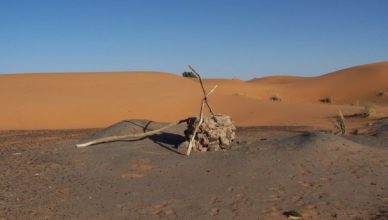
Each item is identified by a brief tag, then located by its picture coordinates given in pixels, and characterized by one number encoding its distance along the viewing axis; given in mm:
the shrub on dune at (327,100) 37497
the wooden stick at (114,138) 11166
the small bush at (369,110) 19531
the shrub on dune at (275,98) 36056
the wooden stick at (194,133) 10117
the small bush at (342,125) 13984
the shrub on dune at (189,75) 59438
